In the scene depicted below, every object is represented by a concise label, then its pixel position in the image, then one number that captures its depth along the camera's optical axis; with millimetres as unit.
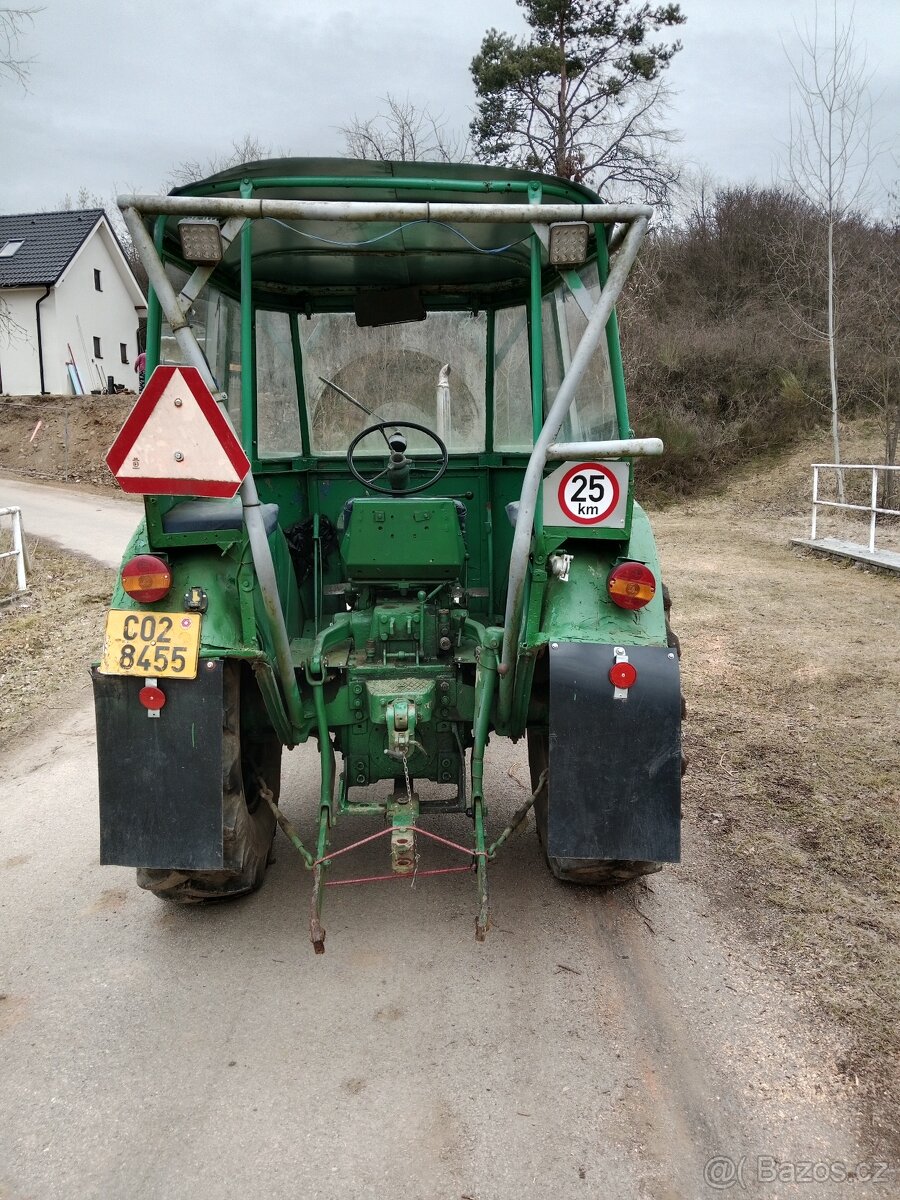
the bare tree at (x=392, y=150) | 22781
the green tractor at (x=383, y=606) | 2795
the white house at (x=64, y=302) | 30547
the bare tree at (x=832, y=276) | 14289
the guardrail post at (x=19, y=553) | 9637
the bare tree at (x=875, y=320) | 18500
